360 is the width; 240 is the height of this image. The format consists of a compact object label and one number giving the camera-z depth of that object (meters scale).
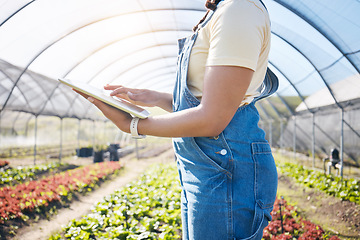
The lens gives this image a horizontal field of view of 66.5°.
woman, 0.94
